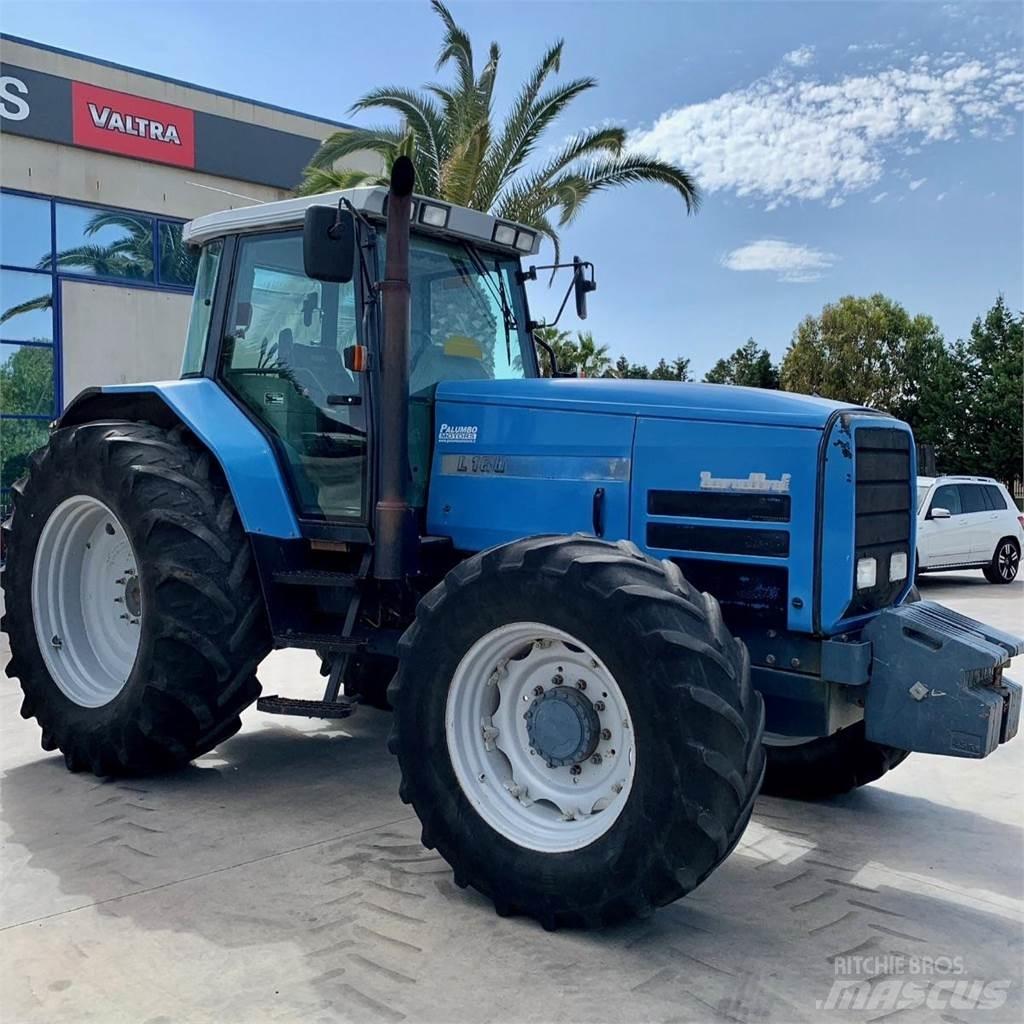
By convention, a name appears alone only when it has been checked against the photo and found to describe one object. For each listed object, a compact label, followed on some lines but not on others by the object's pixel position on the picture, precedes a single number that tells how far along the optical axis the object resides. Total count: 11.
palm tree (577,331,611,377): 27.09
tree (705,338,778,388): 39.62
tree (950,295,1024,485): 27.62
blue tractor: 3.30
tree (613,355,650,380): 39.29
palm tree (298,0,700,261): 13.44
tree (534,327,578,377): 23.17
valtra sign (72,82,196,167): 14.74
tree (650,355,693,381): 40.65
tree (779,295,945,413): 33.38
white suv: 14.59
